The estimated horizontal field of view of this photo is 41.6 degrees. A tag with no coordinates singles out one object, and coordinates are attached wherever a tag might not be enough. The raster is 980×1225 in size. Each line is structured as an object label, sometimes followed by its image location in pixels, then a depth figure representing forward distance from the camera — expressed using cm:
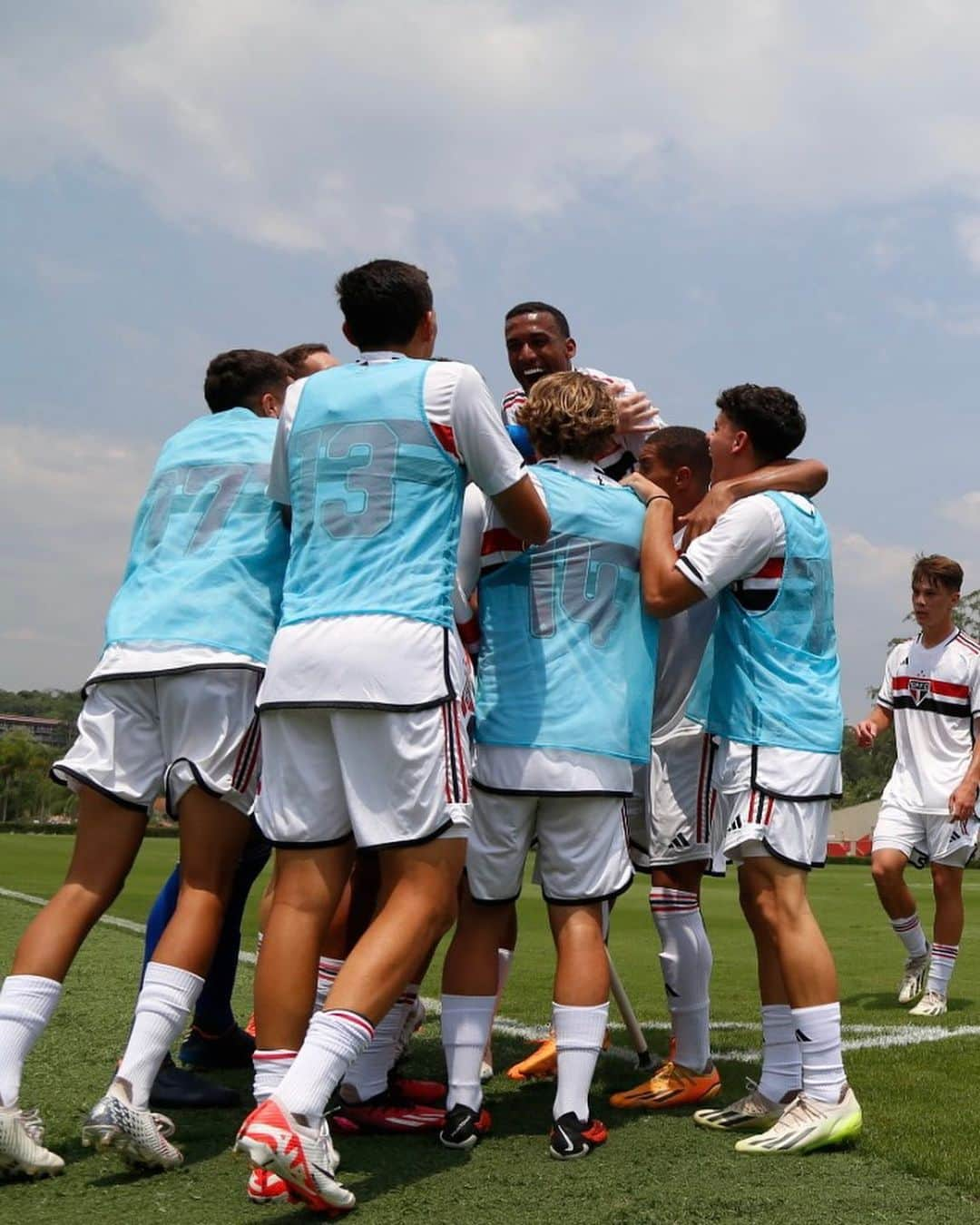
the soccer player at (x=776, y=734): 386
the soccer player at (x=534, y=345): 539
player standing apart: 761
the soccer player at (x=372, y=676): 334
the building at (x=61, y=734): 16788
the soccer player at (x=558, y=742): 377
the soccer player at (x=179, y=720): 360
